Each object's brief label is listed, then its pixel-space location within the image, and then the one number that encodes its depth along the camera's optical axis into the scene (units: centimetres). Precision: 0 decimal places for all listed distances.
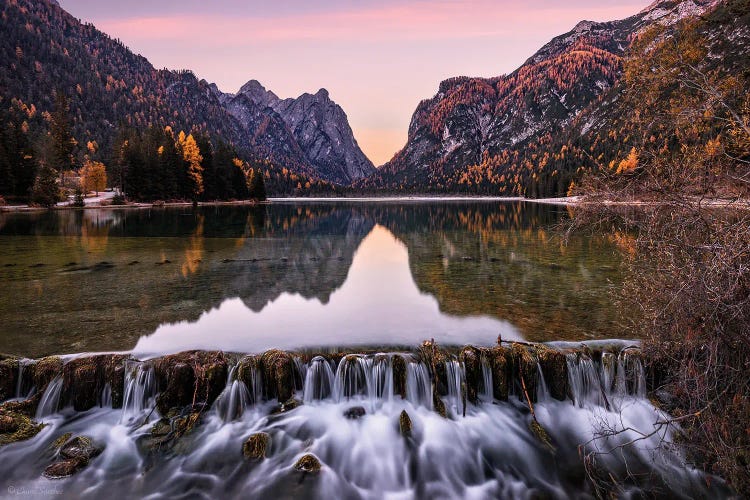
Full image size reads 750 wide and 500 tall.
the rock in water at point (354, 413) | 1003
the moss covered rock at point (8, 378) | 992
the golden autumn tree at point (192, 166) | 9806
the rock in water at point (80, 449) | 845
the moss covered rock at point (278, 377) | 1055
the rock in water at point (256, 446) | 883
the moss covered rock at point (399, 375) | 1064
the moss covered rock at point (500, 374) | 1052
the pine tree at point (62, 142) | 10650
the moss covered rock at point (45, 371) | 1005
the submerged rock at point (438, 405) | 1004
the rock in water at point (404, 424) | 957
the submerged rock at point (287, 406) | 1012
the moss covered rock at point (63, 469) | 800
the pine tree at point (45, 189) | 7406
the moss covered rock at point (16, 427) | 880
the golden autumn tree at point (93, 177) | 10300
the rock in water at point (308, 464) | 859
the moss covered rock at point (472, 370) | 1064
